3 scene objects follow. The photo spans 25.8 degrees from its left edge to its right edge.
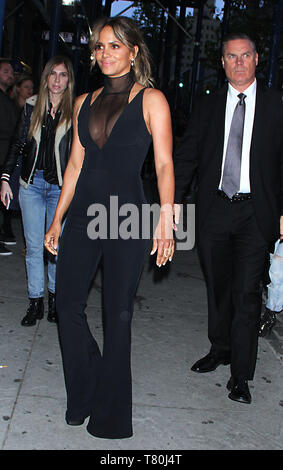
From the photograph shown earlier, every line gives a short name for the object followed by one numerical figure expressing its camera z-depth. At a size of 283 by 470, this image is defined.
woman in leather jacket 5.04
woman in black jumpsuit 3.18
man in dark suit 4.04
